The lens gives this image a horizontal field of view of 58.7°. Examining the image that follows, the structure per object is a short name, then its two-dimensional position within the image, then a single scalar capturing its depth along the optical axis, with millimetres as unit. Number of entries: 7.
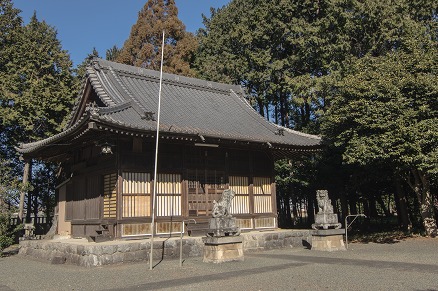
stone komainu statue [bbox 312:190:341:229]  14188
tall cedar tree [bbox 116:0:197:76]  31906
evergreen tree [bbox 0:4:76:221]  23297
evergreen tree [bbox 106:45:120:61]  38506
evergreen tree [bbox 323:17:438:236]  14727
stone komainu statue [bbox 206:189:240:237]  11570
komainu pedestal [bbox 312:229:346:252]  14133
